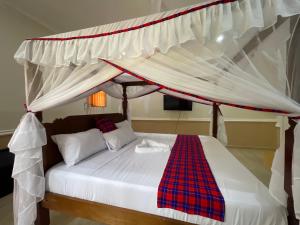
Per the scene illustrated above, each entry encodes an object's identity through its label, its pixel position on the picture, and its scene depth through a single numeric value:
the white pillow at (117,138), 2.36
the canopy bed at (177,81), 1.02
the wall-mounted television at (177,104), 4.79
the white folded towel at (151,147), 2.25
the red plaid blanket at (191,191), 1.16
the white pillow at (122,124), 2.92
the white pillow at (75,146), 1.79
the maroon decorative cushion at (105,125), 2.52
